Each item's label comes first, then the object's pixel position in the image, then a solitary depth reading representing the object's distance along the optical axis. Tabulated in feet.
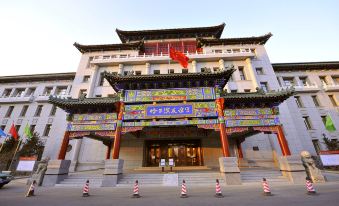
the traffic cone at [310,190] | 23.53
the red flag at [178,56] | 49.96
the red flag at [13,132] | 56.29
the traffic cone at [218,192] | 23.65
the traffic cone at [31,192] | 25.73
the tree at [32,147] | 58.90
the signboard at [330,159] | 37.19
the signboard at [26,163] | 40.57
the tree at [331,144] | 55.96
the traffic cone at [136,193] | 24.59
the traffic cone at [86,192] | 25.53
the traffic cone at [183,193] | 23.93
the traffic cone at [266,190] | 23.66
